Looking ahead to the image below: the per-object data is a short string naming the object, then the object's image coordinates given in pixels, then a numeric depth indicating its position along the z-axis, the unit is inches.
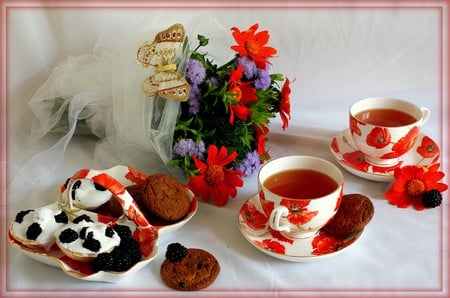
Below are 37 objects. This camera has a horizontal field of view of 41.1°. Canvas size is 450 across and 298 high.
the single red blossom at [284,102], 38.8
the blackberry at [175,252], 31.3
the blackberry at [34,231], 31.3
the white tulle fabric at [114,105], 37.9
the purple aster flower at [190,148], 36.7
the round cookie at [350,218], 32.9
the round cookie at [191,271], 30.5
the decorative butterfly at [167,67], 35.9
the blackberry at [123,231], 31.8
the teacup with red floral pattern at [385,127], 37.6
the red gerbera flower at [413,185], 36.5
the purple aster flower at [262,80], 37.4
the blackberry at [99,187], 34.7
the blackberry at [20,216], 32.2
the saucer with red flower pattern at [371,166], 38.2
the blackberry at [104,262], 30.1
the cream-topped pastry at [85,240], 30.3
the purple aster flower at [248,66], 37.0
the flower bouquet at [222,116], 36.4
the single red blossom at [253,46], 37.2
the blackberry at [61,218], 32.2
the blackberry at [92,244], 30.2
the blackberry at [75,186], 34.5
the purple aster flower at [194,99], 36.5
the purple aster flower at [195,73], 36.3
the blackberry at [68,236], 30.6
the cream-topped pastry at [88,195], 34.3
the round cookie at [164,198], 33.6
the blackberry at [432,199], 35.7
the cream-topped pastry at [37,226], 31.4
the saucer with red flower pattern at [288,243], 31.7
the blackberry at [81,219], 31.7
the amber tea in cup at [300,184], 33.1
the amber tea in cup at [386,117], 39.2
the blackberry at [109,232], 31.0
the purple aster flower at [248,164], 38.6
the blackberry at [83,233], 30.7
